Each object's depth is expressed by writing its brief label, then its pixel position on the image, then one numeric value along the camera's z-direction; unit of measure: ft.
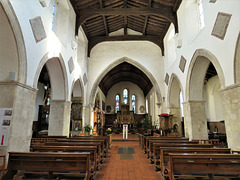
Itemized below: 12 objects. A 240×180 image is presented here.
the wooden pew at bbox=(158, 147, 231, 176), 11.52
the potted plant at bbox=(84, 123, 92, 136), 35.74
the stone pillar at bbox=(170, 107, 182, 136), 33.24
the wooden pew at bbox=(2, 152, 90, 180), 9.25
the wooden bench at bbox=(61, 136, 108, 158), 18.49
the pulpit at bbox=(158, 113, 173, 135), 31.16
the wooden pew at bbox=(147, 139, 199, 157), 17.04
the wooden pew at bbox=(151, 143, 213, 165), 14.15
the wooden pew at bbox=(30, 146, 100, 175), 12.23
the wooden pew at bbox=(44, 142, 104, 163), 15.26
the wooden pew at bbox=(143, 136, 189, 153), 19.98
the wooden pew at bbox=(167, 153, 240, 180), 9.07
